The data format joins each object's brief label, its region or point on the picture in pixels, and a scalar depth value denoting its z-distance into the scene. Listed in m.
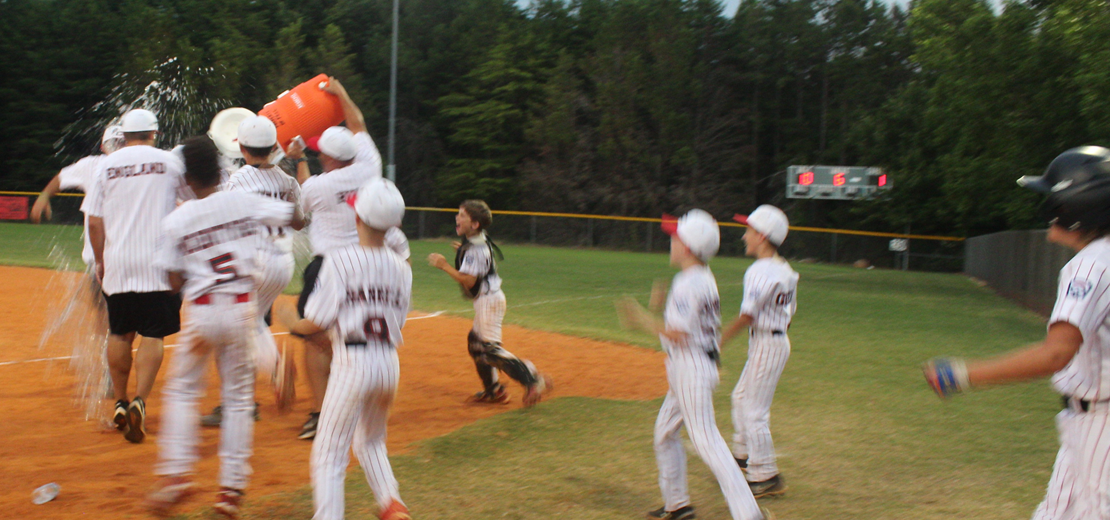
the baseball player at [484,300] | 6.89
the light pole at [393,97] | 30.78
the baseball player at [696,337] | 4.11
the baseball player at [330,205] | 5.54
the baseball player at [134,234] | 5.32
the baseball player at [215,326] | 4.24
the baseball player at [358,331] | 3.70
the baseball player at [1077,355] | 2.78
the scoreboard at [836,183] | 37.56
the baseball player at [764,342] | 4.86
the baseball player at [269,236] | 5.47
